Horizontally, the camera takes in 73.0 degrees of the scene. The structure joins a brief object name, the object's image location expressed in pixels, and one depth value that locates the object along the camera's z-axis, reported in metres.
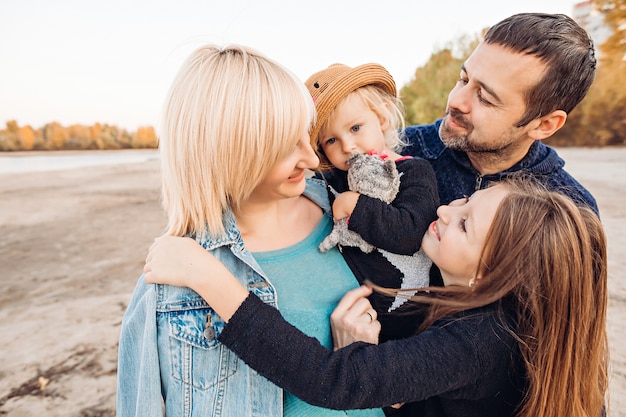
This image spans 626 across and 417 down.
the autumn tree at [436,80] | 28.12
